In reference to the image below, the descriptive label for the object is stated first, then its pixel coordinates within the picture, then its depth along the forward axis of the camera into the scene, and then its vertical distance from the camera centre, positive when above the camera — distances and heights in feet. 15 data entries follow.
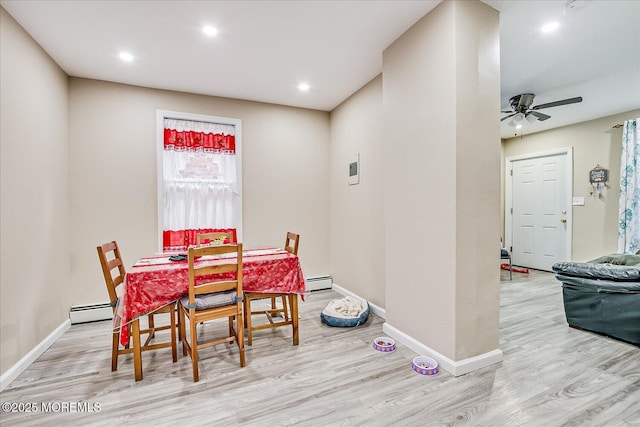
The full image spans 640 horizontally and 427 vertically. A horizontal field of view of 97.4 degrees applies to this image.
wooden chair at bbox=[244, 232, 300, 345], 8.01 -3.13
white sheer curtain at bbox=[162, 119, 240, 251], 11.32 +1.31
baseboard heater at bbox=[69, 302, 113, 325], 9.91 -3.60
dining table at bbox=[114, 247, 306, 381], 6.60 -1.85
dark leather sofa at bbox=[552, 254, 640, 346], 8.04 -2.60
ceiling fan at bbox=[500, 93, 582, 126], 11.41 +4.30
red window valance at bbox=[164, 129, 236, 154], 11.31 +2.96
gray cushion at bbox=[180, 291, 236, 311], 6.87 -2.19
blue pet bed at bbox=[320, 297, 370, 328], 9.45 -3.52
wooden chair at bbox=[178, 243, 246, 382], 6.52 -2.12
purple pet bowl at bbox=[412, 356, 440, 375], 6.75 -3.79
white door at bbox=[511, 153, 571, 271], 16.62 +0.00
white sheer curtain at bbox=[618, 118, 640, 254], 13.39 +0.98
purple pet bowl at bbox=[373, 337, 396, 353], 7.88 -3.80
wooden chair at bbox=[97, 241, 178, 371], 6.79 -2.46
